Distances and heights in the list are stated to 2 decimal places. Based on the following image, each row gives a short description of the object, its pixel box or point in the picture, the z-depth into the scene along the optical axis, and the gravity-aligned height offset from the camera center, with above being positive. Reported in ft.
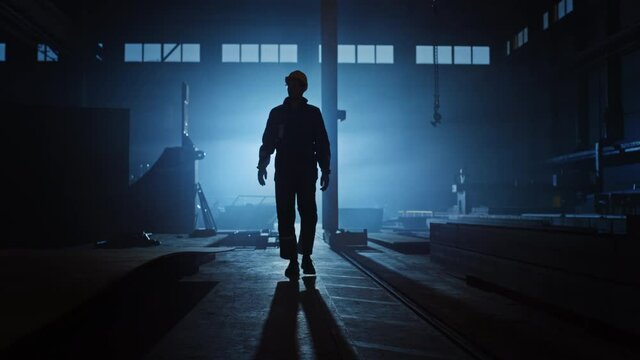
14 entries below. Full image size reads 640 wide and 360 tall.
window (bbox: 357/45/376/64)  70.95 +20.99
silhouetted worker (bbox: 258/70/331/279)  12.34 +1.07
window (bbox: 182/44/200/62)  69.05 +20.56
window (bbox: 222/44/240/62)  69.46 +20.80
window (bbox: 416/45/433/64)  71.05 +20.96
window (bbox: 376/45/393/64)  70.96 +20.95
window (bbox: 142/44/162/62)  68.80 +20.49
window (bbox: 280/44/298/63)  69.97 +20.83
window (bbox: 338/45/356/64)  70.33 +20.86
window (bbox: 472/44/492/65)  72.43 +21.04
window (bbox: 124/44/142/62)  68.74 +20.48
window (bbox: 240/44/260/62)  70.18 +20.93
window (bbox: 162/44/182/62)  68.90 +20.62
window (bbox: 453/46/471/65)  72.02 +21.19
